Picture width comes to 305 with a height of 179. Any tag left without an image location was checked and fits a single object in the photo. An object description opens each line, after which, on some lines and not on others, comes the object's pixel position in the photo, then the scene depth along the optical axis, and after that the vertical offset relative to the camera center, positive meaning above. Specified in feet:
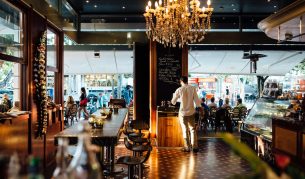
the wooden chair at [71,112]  41.24 -2.72
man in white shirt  26.55 -1.64
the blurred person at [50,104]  23.18 -1.00
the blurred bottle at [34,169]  3.86 -0.89
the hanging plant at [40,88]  20.12 +0.04
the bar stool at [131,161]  13.83 -2.86
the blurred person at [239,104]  38.27 -1.77
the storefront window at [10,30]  17.61 +3.07
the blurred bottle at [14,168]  3.89 -0.88
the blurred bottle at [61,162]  4.35 -0.92
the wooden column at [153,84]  31.19 +0.38
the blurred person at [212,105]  39.26 -1.89
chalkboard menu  31.24 +1.34
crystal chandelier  20.38 +4.07
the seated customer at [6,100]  21.94 -0.70
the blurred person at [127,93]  50.09 -0.73
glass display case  22.10 -1.76
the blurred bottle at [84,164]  4.21 -0.91
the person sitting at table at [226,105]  37.65 -1.83
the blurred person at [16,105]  19.24 -0.91
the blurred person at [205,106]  38.22 -1.95
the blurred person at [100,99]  52.17 -1.56
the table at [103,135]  13.30 -1.77
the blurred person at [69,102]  41.27 -1.65
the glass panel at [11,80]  19.35 +0.50
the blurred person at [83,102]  44.04 -1.67
